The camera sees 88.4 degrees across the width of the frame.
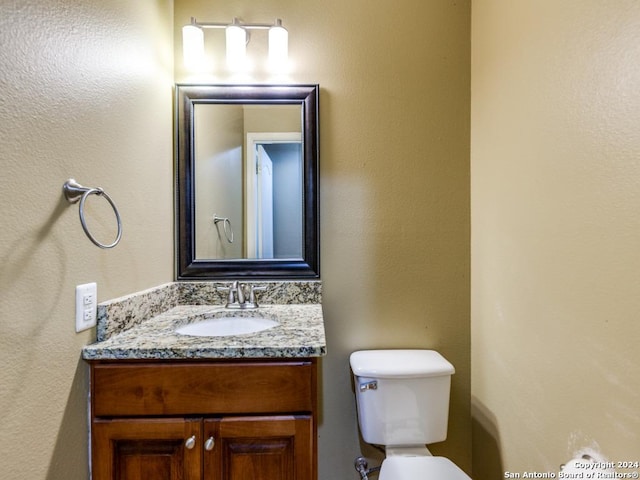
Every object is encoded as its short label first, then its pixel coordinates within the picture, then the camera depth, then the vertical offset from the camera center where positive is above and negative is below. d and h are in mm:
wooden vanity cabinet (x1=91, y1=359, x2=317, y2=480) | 883 -528
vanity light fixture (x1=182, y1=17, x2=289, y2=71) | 1409 +796
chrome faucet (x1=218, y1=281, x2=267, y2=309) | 1388 -298
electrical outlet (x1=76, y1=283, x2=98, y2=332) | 874 -215
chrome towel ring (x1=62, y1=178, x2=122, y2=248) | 820 +88
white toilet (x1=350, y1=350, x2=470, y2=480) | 1247 -680
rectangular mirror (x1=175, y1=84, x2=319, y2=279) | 1463 +204
